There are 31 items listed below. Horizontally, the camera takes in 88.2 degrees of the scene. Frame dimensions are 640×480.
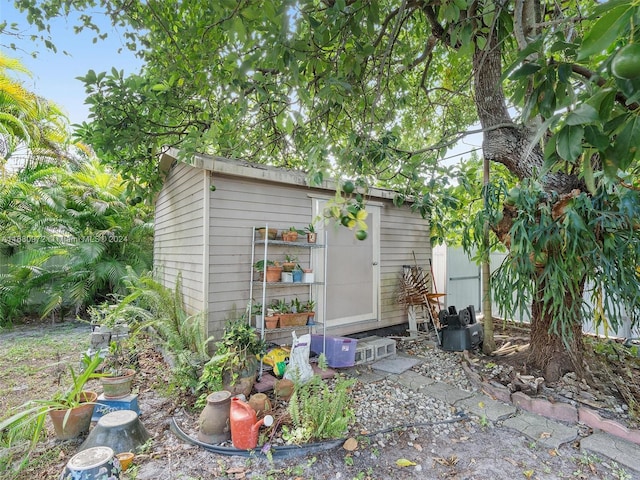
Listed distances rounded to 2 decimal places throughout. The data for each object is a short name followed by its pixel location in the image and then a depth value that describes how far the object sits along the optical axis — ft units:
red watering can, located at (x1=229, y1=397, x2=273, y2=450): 7.63
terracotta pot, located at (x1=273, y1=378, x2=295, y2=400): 9.88
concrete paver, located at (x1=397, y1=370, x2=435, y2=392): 11.39
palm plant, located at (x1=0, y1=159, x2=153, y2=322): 19.90
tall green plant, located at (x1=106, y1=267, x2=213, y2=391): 10.21
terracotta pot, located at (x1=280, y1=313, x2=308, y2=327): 12.80
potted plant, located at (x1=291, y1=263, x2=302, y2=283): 13.32
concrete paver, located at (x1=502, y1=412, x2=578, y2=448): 8.21
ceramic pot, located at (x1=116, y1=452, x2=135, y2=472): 6.98
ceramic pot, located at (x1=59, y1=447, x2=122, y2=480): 5.50
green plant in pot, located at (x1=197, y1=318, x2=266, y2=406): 9.55
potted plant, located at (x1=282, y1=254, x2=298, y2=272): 13.37
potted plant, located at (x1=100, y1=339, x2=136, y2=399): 9.19
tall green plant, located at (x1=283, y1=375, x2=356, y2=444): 7.76
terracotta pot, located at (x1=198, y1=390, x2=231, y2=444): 8.01
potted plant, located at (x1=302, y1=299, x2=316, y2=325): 13.44
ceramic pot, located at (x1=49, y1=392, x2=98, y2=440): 8.09
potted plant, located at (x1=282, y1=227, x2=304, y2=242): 13.44
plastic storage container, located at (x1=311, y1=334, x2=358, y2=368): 13.12
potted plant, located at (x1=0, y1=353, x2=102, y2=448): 7.88
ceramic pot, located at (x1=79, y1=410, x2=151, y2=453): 7.35
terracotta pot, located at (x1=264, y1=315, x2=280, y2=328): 12.51
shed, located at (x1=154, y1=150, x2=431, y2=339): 12.28
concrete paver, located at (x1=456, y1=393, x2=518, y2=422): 9.42
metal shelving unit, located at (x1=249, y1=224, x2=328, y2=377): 12.59
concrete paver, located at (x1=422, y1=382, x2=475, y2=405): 10.50
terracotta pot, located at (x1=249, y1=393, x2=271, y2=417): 8.55
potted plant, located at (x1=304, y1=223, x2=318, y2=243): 13.99
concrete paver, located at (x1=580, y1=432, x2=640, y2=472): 7.34
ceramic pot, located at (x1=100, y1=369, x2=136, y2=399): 9.17
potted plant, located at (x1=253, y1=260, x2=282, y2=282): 12.92
